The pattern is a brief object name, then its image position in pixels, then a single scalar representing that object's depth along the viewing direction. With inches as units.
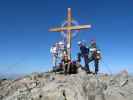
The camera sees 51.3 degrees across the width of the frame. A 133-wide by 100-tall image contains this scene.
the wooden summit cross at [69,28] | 484.9
